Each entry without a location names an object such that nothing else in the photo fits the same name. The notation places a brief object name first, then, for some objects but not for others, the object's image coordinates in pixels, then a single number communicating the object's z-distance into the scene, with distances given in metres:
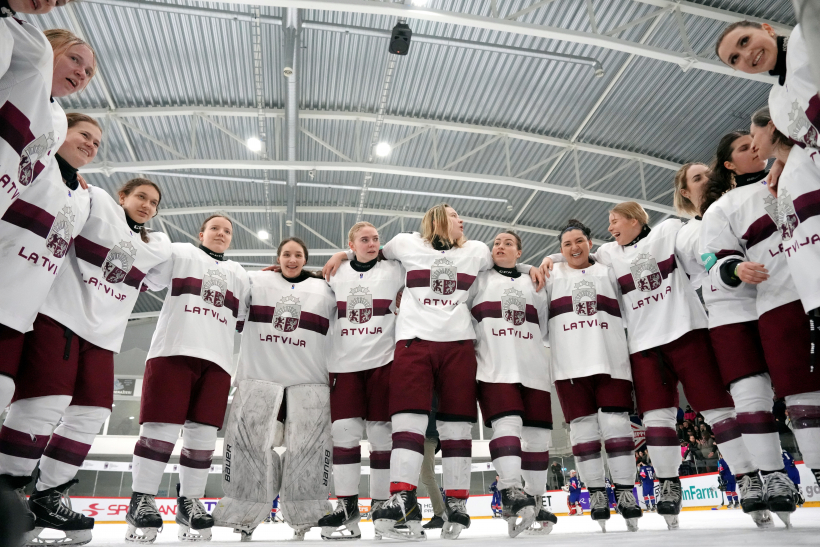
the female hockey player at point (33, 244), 2.05
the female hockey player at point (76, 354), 2.23
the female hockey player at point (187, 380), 2.85
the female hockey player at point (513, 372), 2.86
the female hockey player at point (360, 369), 2.99
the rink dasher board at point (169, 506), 10.79
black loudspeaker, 7.21
